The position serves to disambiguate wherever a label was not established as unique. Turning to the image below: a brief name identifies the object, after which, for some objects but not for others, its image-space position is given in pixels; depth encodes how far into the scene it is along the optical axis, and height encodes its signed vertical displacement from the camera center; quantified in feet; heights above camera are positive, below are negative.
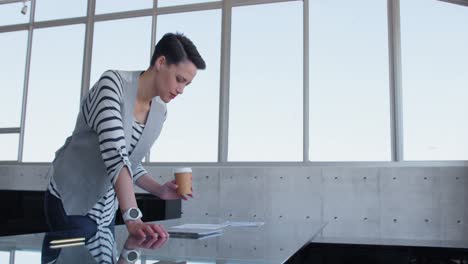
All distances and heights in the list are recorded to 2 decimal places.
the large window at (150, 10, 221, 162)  15.57 +2.31
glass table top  2.78 -0.55
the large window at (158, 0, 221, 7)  16.43 +6.62
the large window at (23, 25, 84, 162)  17.52 +3.44
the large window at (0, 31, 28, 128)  18.28 +4.18
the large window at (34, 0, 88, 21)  17.95 +6.89
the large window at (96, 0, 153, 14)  17.05 +6.75
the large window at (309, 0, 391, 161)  13.98 +3.20
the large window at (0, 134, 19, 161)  17.75 +1.07
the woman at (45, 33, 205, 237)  3.92 +0.38
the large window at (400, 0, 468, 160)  13.37 +3.14
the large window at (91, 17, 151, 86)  16.80 +5.11
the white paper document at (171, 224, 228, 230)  5.06 -0.61
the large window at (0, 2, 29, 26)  18.72 +6.90
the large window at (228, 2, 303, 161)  14.82 +3.28
